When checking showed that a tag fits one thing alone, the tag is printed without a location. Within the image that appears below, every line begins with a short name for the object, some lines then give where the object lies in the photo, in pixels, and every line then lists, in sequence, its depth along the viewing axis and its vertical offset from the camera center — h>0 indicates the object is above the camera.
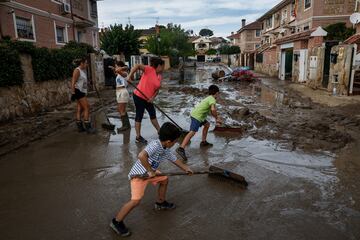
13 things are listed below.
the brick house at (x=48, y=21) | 13.98 +2.52
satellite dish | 15.80 +2.10
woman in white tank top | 7.02 -0.67
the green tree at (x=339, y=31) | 18.75 +1.68
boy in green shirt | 5.50 -0.95
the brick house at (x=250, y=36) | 52.28 +4.32
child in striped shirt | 3.02 -1.06
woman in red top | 6.14 -0.52
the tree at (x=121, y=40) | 26.86 +2.10
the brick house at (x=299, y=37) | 17.02 +1.39
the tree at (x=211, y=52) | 81.56 +2.51
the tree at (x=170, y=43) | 42.00 +3.06
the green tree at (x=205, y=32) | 138.62 +13.64
